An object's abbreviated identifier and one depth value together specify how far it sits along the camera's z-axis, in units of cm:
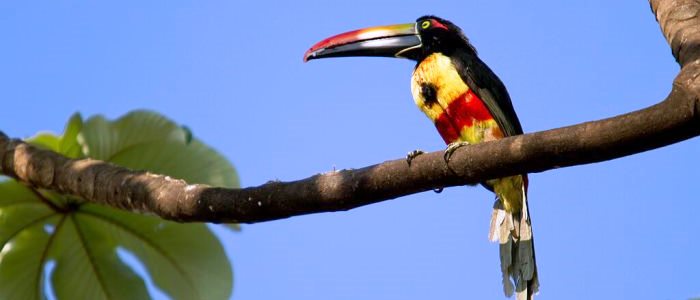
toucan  1021
